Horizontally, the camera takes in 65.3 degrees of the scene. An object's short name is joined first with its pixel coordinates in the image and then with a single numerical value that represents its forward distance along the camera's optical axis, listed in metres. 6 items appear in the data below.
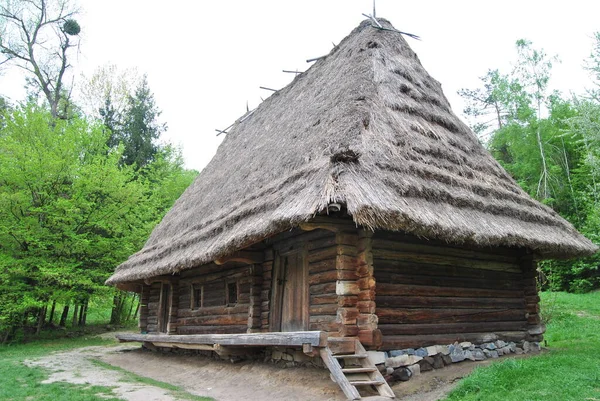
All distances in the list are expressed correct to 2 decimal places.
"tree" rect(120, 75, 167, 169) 29.77
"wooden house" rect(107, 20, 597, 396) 7.62
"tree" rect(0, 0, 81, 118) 24.03
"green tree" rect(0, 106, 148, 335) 16.47
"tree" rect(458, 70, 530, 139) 27.67
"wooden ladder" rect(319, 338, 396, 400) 6.52
